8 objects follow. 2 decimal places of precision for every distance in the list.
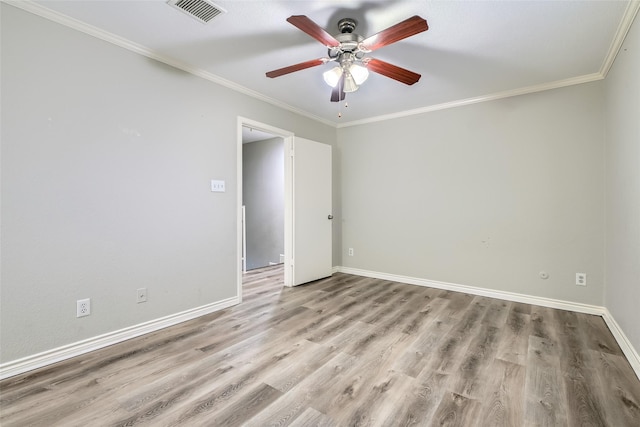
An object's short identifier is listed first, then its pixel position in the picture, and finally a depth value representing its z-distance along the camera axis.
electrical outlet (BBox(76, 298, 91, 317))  2.07
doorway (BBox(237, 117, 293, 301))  5.70
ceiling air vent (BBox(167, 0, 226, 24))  1.83
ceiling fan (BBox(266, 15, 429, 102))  1.62
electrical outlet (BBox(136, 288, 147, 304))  2.38
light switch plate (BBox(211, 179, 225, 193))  2.92
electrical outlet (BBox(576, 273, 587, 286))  2.87
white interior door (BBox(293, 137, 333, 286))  3.85
